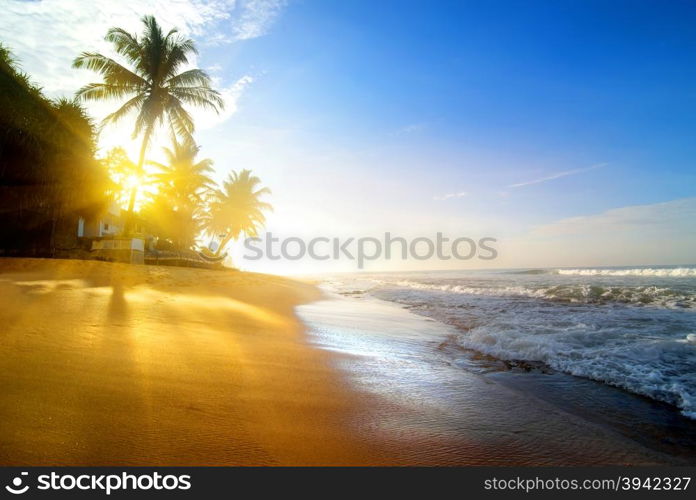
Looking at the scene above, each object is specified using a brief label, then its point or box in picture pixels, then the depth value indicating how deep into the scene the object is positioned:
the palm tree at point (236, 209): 31.00
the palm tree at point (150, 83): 16.34
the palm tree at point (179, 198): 26.75
